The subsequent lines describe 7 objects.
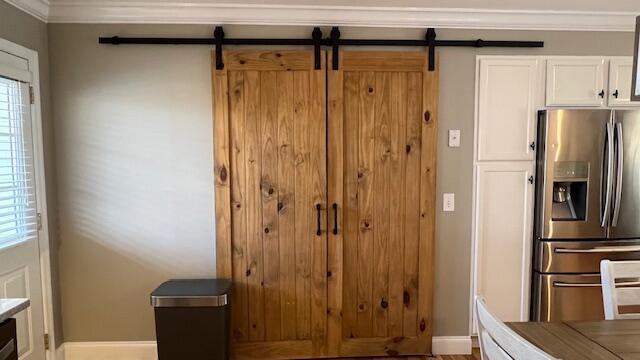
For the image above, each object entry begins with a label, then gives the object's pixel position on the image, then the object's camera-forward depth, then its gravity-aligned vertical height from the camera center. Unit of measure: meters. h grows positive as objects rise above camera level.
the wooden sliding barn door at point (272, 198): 2.70 -0.29
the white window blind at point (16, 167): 2.21 -0.05
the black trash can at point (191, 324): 2.45 -1.03
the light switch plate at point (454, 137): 2.81 +0.13
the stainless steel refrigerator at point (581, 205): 2.67 -0.35
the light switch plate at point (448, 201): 2.85 -0.33
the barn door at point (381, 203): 2.74 -0.33
